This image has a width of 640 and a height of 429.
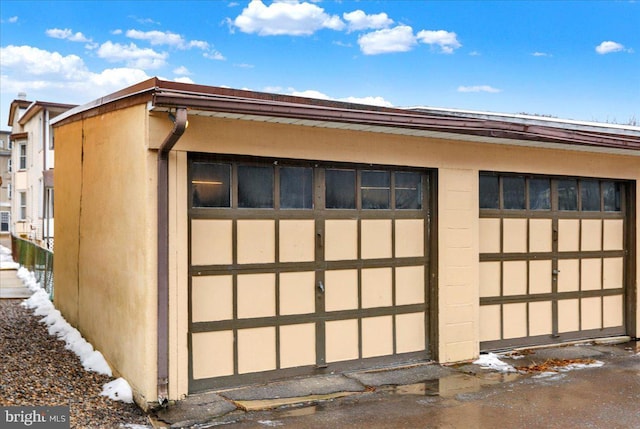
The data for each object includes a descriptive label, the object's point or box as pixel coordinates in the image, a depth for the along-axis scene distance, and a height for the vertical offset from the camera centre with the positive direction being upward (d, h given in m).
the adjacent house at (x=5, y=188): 40.94 +1.76
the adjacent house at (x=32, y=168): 21.29 +1.83
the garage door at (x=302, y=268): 5.84 -0.60
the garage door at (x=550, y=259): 7.61 -0.65
